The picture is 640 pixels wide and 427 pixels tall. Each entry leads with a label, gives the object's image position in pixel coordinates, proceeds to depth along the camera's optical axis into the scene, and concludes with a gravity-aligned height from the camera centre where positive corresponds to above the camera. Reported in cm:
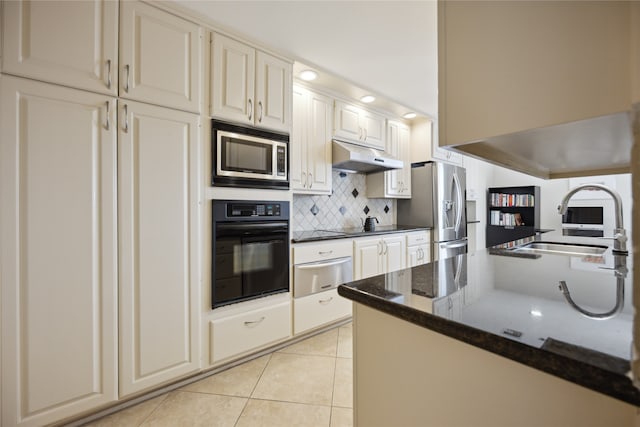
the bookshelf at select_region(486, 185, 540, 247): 497 +1
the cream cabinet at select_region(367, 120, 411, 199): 333 +48
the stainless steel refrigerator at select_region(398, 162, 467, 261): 345 +11
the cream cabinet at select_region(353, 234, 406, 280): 262 -42
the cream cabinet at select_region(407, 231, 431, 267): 318 -41
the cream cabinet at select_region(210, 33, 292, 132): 179 +91
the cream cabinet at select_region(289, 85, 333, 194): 250 +69
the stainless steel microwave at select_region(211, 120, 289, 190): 179 +40
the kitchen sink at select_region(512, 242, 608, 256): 147 -20
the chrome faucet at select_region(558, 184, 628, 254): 133 +2
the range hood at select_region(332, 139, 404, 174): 264 +55
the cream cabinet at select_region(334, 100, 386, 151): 284 +98
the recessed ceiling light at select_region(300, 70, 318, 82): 238 +124
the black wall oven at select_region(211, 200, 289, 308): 179 -26
